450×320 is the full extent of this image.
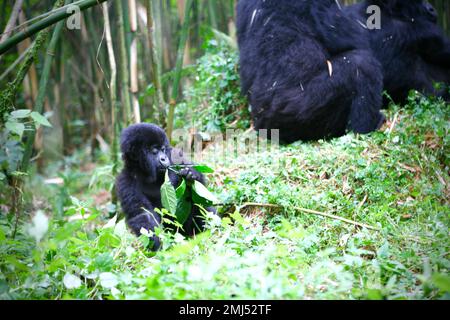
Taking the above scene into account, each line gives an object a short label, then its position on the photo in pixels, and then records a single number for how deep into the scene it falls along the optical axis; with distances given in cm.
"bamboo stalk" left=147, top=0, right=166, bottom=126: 453
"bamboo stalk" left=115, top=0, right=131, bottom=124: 474
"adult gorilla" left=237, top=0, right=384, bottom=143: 479
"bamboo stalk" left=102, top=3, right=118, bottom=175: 462
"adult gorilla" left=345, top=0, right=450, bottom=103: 551
